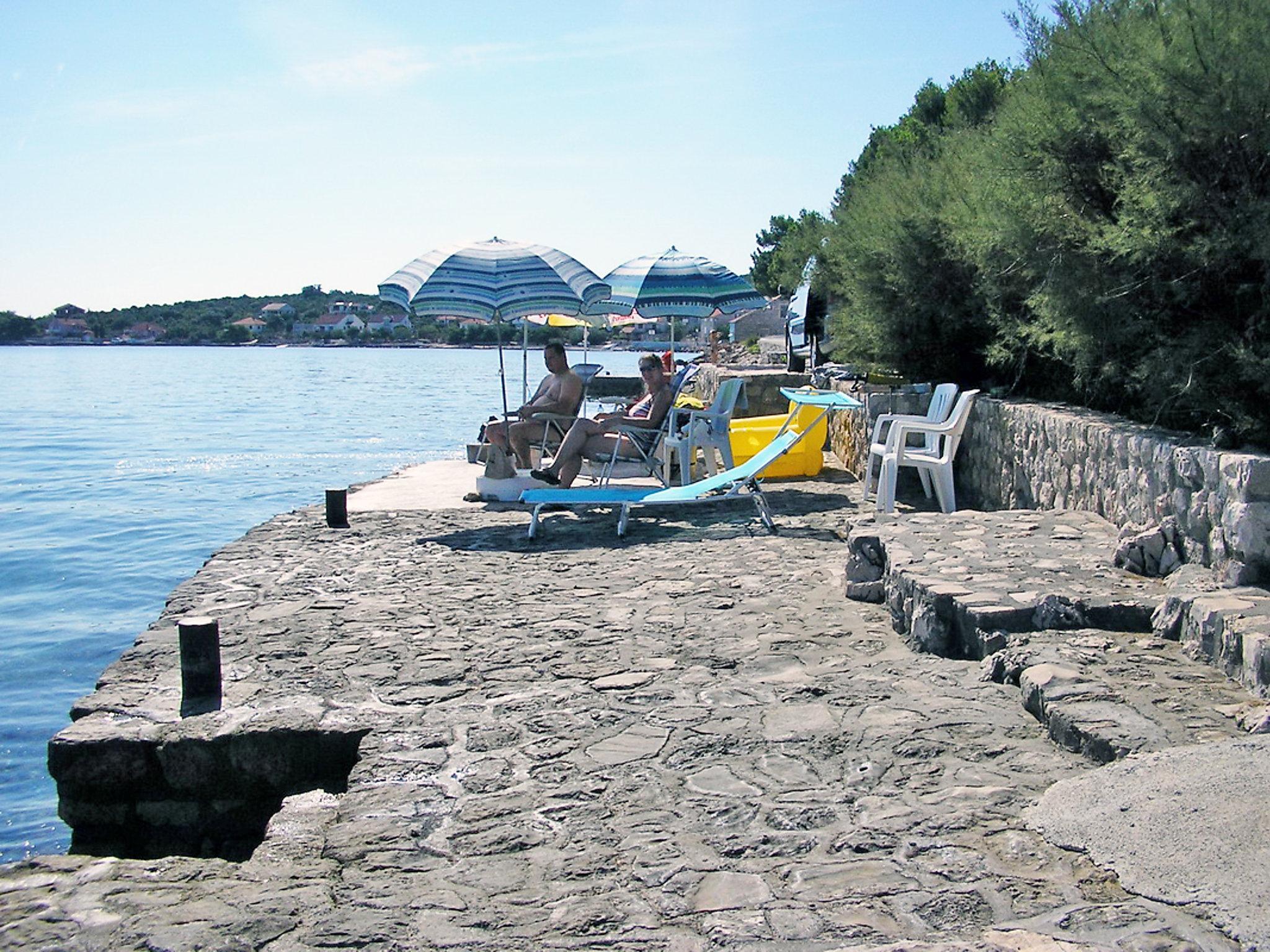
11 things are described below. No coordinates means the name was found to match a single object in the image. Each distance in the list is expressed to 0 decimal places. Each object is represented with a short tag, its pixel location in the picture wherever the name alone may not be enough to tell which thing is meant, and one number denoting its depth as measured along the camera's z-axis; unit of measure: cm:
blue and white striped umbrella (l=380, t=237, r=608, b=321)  1033
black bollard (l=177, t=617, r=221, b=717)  436
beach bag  945
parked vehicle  1602
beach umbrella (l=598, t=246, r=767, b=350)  1216
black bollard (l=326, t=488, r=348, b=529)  838
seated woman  863
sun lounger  767
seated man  922
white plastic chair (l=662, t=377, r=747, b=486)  934
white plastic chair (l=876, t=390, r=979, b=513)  770
